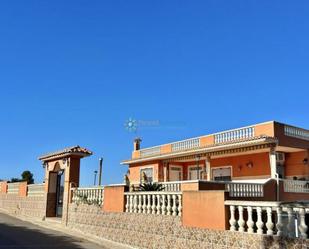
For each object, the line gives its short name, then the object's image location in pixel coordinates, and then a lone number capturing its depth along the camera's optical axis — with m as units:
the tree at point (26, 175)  27.41
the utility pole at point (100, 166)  21.37
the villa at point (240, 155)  14.97
